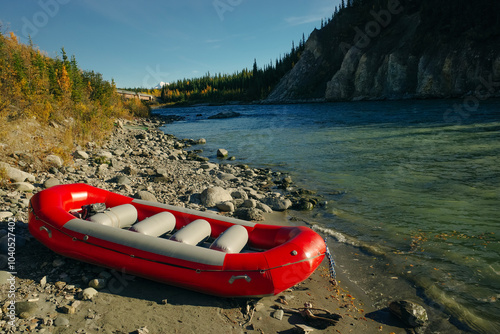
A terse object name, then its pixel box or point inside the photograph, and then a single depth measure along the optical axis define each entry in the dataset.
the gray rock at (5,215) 5.05
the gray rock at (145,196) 6.88
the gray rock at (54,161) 7.95
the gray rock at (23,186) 6.18
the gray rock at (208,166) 11.38
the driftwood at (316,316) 3.55
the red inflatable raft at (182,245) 3.78
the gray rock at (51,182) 6.69
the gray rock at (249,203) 7.34
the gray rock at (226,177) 10.02
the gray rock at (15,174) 6.39
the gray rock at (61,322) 3.22
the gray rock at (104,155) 10.00
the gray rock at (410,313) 3.59
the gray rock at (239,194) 8.07
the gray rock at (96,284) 3.91
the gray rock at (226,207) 7.07
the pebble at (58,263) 4.25
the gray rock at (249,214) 6.69
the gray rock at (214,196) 7.43
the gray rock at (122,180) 8.11
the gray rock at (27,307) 3.30
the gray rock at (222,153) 14.70
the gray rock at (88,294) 3.69
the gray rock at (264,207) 7.35
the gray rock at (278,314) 3.65
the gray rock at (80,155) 9.63
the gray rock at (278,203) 7.51
